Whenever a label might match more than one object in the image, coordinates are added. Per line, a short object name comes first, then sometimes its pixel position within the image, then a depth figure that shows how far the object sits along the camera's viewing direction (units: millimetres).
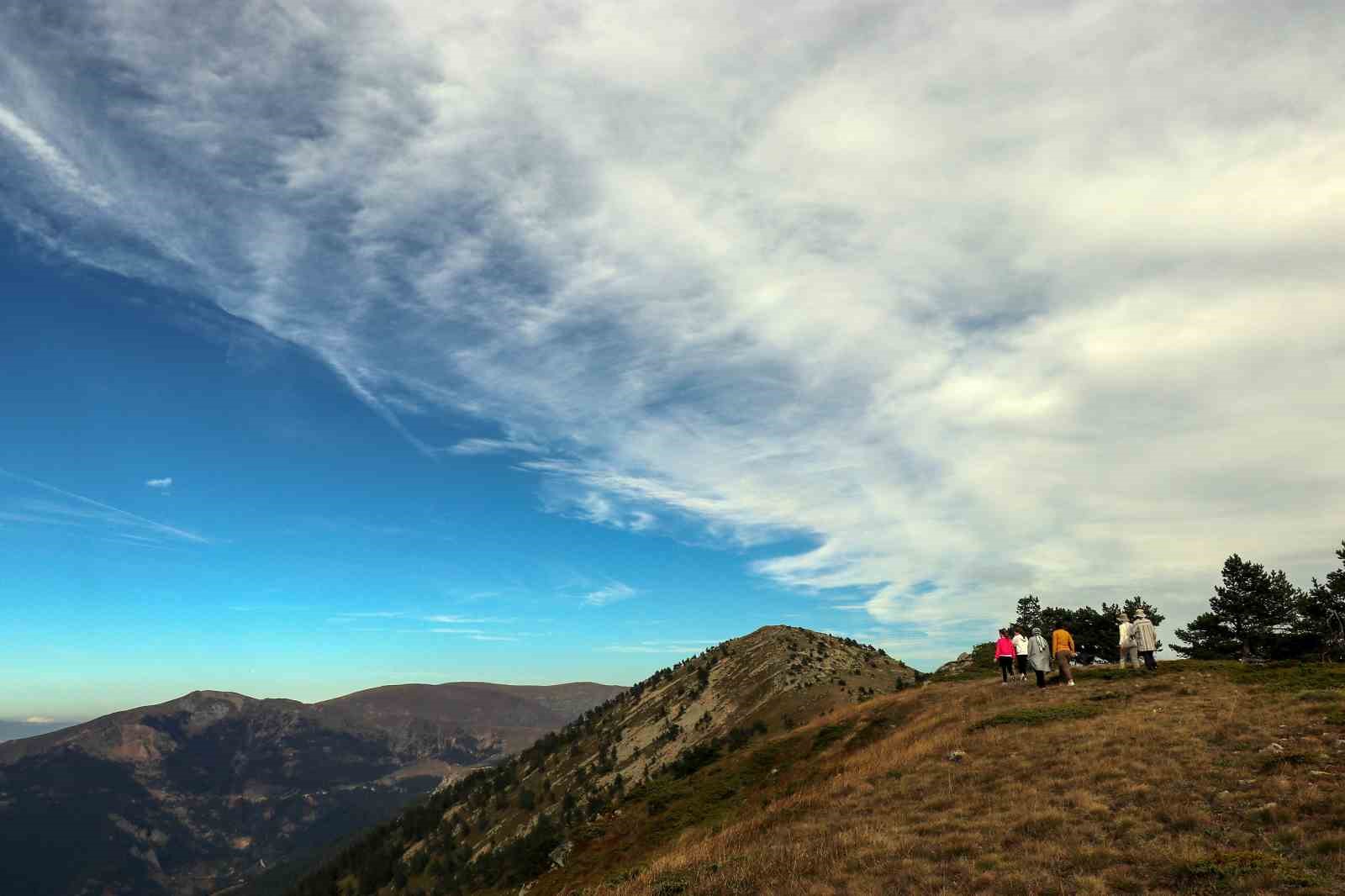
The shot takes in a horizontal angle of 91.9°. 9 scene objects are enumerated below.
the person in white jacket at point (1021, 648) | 32281
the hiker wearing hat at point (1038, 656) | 29094
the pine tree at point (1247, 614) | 46875
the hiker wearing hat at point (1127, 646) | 30319
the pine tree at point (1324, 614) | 46438
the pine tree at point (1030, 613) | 54344
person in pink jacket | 32125
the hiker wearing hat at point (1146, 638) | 29203
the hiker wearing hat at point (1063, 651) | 28484
